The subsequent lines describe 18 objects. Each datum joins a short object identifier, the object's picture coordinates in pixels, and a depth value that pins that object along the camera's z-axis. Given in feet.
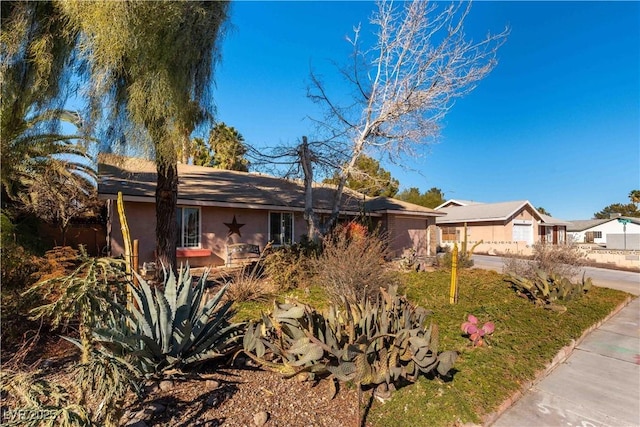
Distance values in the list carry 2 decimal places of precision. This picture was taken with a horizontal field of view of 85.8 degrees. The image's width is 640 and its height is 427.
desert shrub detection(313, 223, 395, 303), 23.21
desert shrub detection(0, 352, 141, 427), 7.48
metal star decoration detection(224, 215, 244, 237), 48.91
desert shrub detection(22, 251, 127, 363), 10.14
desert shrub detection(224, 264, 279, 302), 24.35
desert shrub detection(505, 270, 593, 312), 27.24
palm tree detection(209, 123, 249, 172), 37.59
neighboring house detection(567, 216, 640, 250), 146.10
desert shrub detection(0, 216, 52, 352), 15.90
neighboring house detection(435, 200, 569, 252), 99.45
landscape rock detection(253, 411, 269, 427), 10.66
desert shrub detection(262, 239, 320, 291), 29.09
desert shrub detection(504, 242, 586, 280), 33.88
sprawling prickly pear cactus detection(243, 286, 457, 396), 11.56
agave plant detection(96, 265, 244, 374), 12.25
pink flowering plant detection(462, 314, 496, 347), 17.37
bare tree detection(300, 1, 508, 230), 40.06
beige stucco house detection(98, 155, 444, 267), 40.96
